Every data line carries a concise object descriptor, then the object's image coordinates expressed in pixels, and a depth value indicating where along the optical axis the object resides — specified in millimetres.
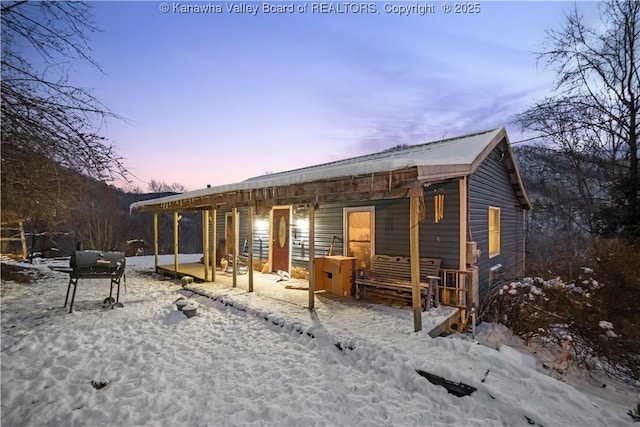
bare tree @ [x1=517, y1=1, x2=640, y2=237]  9838
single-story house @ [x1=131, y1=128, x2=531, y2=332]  4759
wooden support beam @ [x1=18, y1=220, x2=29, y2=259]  12629
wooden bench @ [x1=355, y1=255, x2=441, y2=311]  5820
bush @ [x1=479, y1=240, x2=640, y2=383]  4730
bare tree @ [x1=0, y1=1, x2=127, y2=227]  1957
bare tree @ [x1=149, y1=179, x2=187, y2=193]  31695
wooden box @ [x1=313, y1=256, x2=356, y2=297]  6949
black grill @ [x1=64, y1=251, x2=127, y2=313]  6016
